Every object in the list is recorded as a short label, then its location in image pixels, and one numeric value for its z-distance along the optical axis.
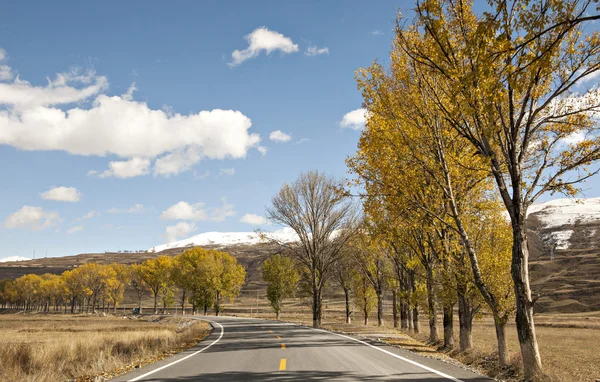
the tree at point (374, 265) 36.44
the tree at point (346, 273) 43.84
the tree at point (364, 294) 44.81
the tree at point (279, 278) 67.81
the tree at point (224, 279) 75.38
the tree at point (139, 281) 88.88
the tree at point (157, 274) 85.31
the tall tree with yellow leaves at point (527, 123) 10.02
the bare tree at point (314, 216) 35.31
